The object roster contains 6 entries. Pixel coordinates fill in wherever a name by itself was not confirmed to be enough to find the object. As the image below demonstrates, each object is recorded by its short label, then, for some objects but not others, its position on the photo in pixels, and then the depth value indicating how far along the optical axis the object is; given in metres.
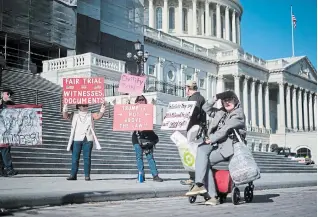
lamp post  18.36
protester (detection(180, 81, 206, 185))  6.61
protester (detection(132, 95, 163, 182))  8.41
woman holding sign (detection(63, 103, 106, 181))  8.14
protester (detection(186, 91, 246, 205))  5.48
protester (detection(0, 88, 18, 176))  8.24
